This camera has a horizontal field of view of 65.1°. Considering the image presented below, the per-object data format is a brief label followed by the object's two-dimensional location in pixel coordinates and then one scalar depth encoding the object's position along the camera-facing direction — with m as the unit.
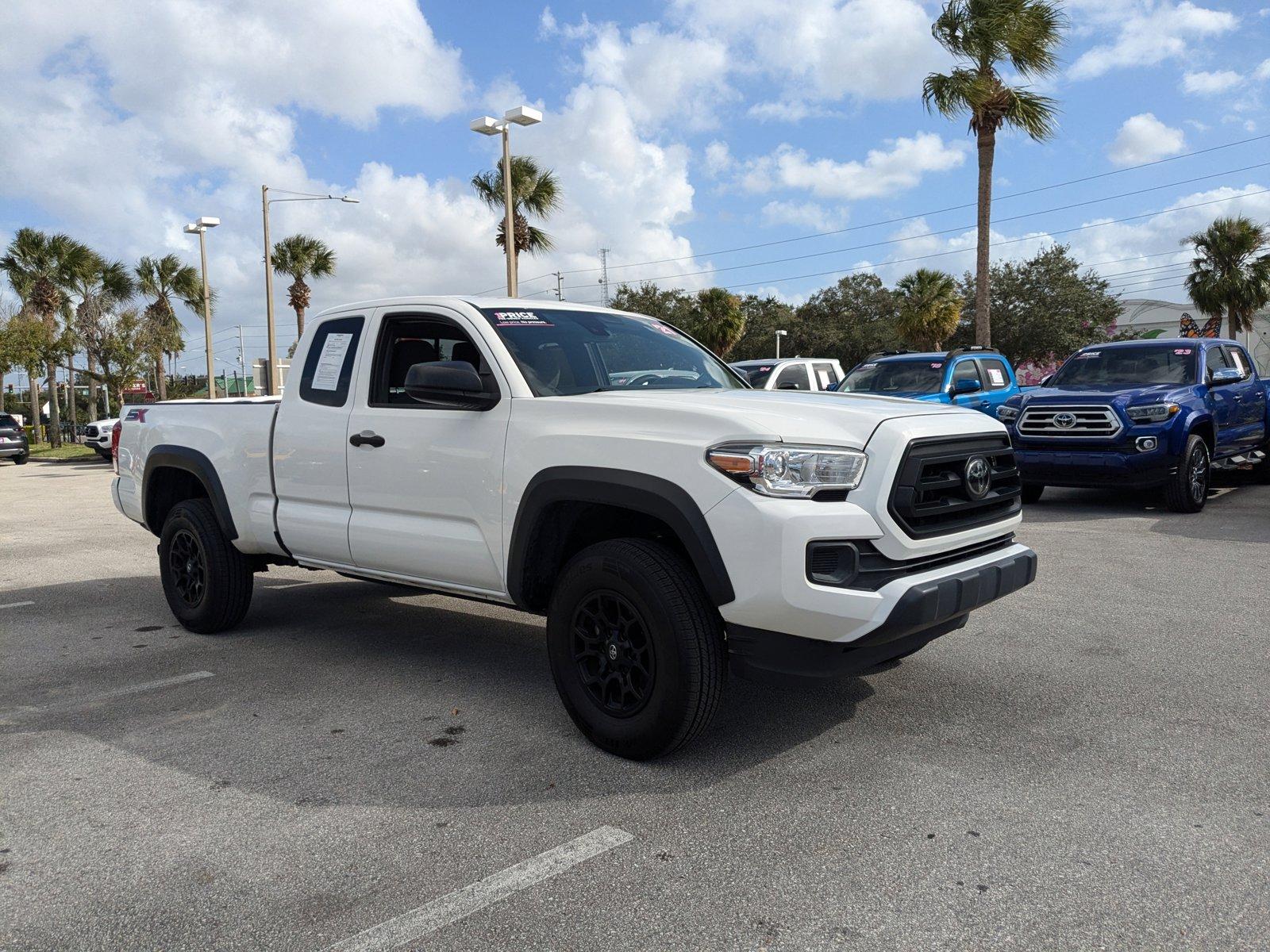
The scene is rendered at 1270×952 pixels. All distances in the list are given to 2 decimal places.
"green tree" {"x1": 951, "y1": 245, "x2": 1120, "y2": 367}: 48.31
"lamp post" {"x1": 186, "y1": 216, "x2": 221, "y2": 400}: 28.03
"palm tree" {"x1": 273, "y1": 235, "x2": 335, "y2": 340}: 39.19
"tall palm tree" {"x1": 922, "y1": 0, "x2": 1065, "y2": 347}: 20.06
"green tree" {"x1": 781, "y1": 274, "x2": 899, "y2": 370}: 62.53
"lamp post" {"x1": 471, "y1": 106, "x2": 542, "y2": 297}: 16.86
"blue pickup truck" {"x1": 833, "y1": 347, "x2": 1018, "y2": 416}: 13.29
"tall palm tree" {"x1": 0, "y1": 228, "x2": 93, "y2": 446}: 40.34
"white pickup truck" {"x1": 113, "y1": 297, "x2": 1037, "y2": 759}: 3.45
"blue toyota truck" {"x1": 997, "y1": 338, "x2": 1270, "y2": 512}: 10.04
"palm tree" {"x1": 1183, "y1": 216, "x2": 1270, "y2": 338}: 37.09
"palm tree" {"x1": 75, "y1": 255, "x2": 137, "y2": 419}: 38.09
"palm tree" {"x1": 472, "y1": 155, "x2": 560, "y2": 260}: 26.00
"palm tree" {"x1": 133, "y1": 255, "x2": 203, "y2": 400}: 44.06
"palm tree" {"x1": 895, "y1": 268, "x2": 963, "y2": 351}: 37.56
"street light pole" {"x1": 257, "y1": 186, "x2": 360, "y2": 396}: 23.73
